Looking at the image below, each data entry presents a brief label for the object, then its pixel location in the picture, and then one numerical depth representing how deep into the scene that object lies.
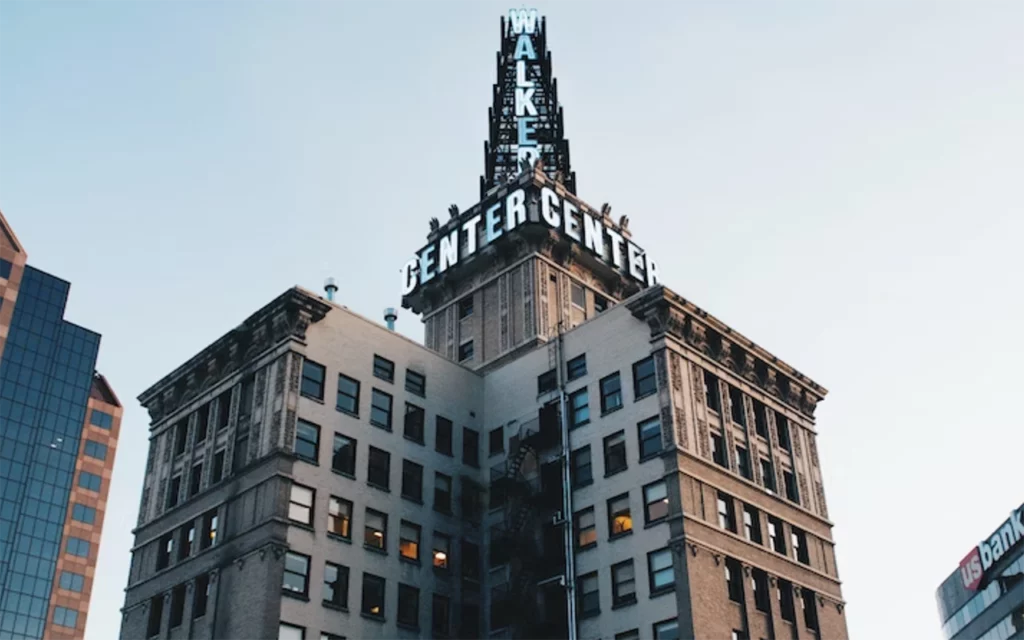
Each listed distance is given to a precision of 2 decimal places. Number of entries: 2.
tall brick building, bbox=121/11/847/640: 58.72
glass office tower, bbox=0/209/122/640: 162.62
